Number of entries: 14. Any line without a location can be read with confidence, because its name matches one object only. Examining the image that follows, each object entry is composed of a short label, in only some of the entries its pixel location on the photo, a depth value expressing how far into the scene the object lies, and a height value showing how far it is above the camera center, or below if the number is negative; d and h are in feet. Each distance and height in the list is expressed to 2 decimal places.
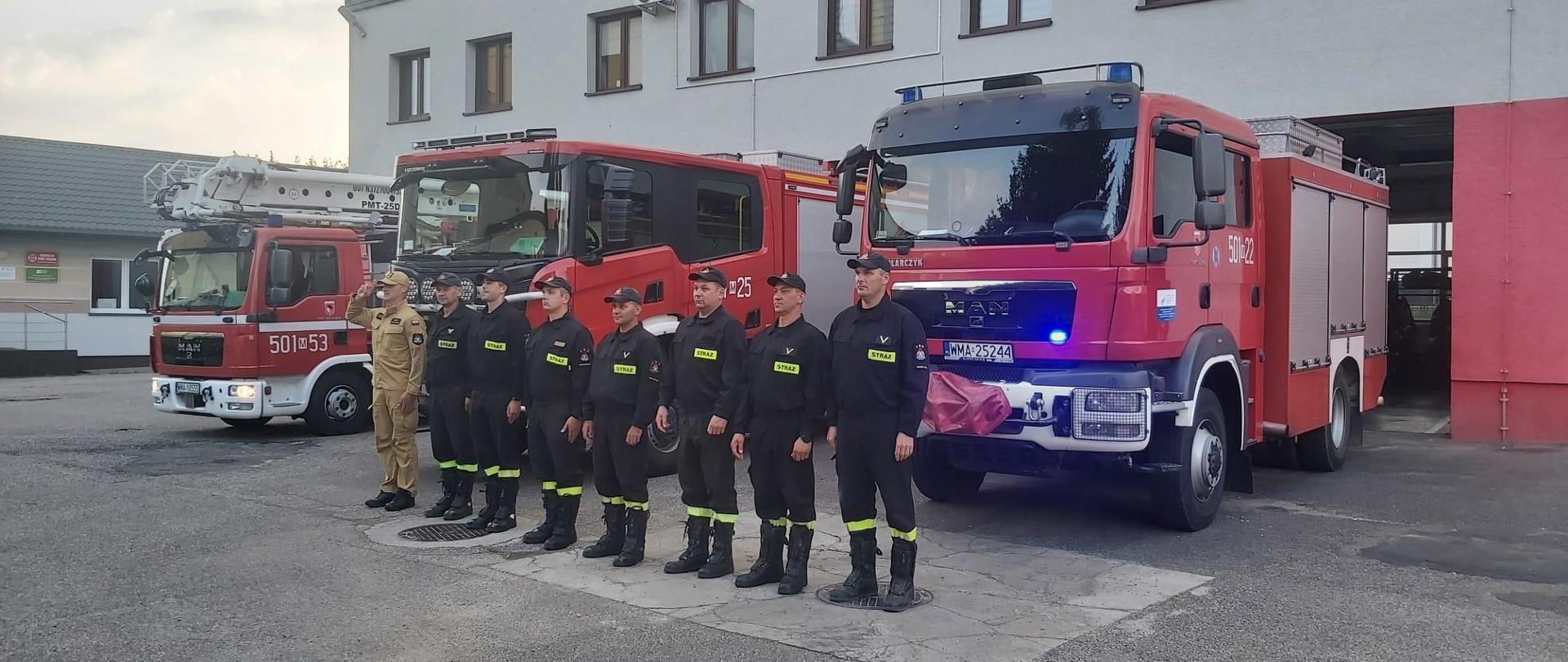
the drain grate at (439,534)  25.72 -4.66
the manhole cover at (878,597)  19.85 -4.69
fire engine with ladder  40.70 +0.71
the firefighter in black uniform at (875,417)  19.86 -1.59
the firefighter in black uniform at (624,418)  23.09 -1.89
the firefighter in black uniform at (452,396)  27.17 -1.69
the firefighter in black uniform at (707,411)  21.90 -1.65
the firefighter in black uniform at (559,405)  24.34 -1.70
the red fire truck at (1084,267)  23.77 +1.19
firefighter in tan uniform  28.71 -1.50
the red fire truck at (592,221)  30.22 +2.75
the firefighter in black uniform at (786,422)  20.68 -1.76
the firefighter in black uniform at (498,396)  26.05 -1.62
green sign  83.87 +3.24
